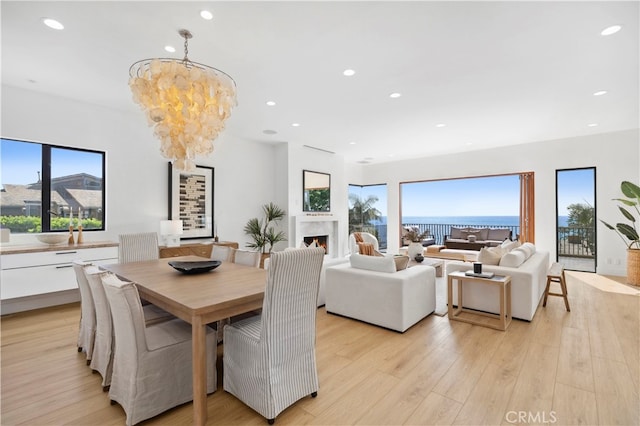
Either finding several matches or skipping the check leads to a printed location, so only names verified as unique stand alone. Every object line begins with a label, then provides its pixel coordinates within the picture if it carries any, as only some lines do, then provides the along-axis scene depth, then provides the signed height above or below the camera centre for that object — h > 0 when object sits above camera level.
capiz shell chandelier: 2.45 +0.94
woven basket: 5.32 -0.91
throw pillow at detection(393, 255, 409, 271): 3.62 -0.57
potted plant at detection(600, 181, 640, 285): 5.32 -0.31
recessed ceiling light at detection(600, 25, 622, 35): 2.65 +1.63
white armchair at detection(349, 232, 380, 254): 7.21 -0.62
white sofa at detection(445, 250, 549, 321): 3.54 -0.92
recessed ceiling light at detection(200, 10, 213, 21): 2.44 +1.60
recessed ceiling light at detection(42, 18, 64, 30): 2.55 +1.60
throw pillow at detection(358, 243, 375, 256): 4.84 -0.56
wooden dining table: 1.78 -0.53
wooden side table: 3.35 -1.05
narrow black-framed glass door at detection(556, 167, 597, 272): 6.55 -0.07
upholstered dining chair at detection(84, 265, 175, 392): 2.13 -0.83
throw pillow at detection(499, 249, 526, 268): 3.77 -0.56
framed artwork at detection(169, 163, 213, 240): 5.30 +0.23
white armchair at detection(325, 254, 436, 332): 3.28 -0.90
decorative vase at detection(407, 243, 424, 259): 6.15 -0.72
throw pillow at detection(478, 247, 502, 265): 3.97 -0.54
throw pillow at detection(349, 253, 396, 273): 3.47 -0.58
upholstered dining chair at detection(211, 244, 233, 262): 3.52 -0.47
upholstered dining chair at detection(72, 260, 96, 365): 2.51 -0.87
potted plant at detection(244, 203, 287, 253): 6.40 -0.35
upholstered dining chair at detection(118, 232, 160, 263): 3.46 -0.40
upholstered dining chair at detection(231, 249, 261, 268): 3.11 -0.46
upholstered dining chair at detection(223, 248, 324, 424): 1.86 -0.84
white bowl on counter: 3.93 -0.33
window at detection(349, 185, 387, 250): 9.67 +0.15
